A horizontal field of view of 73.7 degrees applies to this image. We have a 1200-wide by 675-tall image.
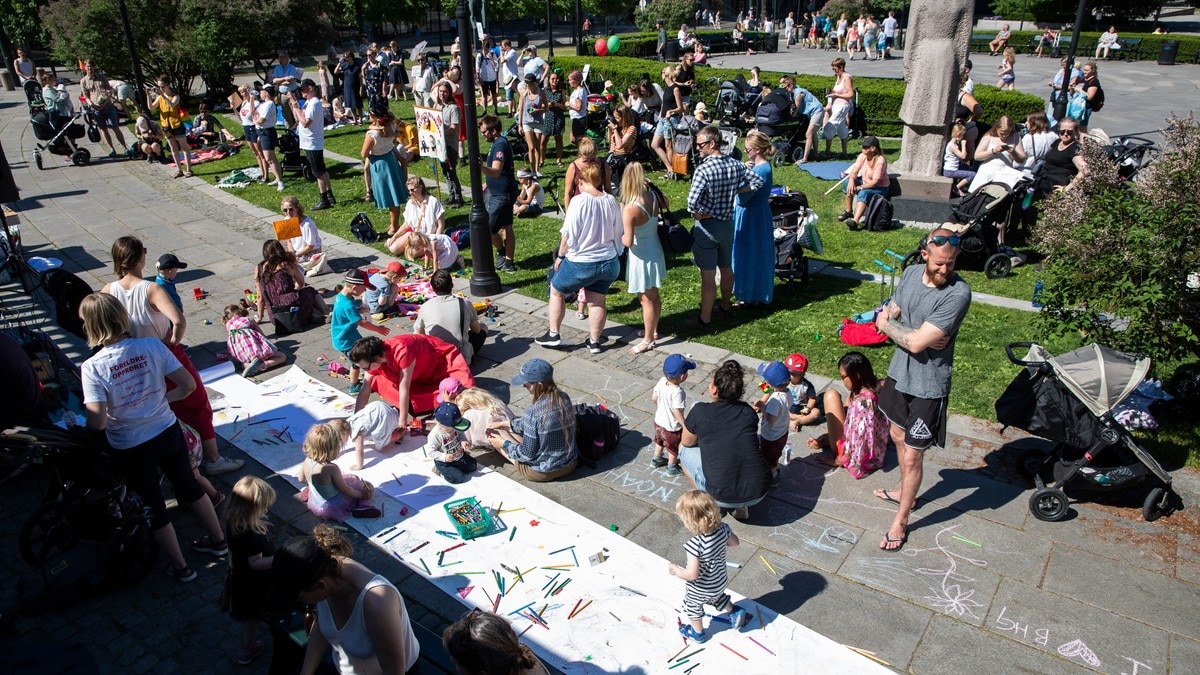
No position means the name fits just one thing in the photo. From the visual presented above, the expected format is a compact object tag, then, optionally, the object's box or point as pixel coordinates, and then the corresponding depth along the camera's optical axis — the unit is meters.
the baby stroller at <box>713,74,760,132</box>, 18.19
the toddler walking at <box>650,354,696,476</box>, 5.85
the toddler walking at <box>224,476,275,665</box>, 4.08
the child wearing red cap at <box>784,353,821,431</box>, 6.55
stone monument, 11.05
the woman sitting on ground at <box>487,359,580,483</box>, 5.84
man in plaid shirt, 7.79
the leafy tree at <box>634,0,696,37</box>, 42.44
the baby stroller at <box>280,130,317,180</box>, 15.59
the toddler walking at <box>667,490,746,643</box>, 4.28
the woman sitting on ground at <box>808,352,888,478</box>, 5.84
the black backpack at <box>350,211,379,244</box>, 11.70
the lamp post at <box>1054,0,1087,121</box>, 15.01
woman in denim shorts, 7.43
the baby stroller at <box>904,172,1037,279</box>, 9.59
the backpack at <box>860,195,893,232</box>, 11.18
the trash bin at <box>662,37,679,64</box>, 29.15
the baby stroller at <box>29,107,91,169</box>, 17.70
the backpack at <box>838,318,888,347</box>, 7.89
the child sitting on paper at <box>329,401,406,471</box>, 6.34
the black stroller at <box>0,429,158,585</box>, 4.92
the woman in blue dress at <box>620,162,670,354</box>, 7.67
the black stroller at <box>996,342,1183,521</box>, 5.23
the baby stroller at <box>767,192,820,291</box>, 9.30
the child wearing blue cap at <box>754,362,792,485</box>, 5.64
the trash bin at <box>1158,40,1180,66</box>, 28.70
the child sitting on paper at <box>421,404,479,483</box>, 6.08
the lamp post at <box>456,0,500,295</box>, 8.95
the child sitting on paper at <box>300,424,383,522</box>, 5.42
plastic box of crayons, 5.46
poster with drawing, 12.14
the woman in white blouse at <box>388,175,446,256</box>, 10.02
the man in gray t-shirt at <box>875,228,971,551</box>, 4.64
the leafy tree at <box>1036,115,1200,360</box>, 5.52
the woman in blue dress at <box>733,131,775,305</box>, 8.38
